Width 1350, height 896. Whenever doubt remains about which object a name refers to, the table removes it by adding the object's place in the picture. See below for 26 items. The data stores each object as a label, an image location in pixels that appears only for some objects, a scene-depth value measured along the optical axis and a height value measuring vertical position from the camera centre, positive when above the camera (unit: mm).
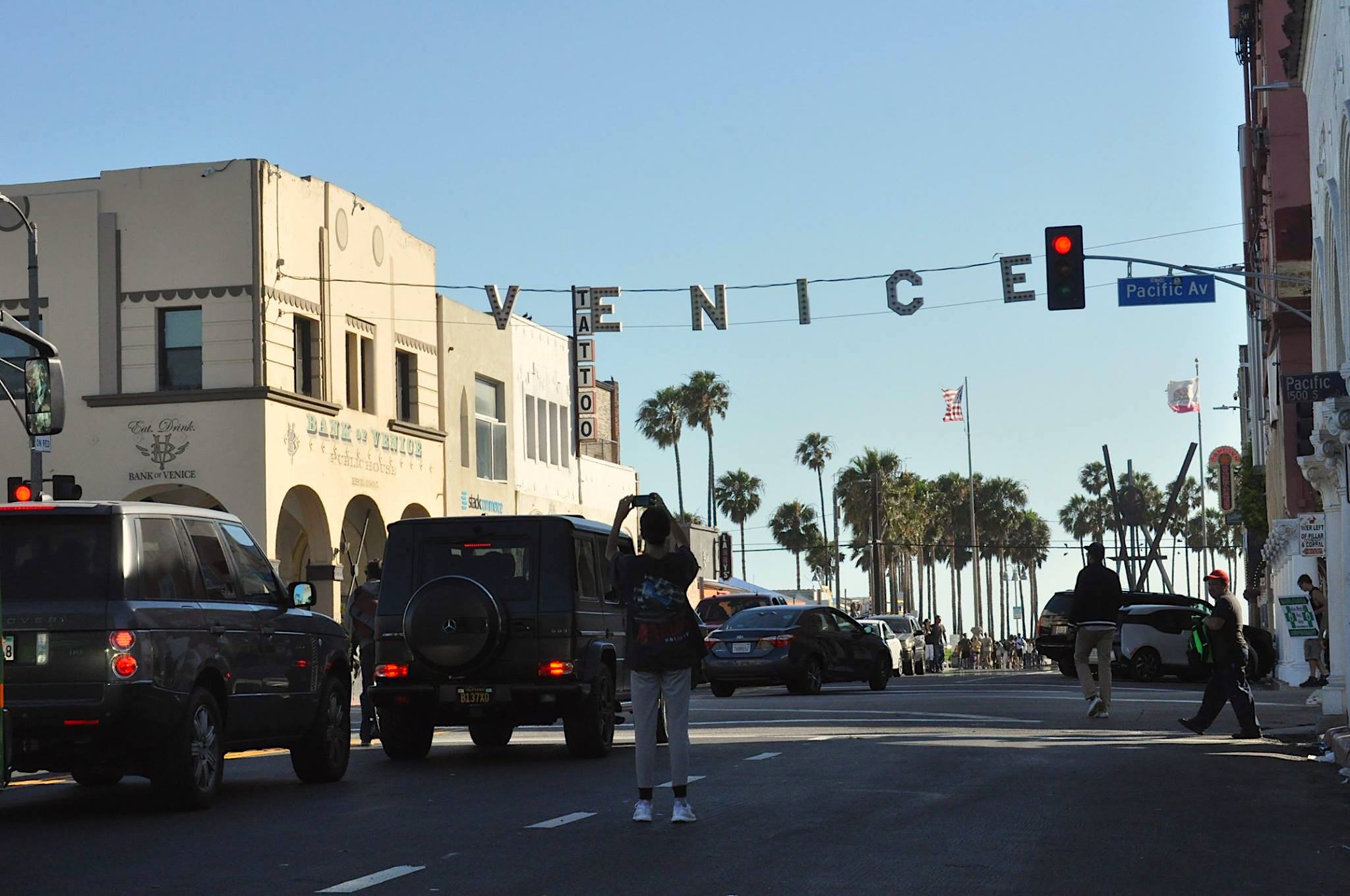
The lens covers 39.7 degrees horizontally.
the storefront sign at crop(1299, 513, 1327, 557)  31516 +465
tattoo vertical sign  38000 +5560
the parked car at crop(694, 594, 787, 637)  42000 -620
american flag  88250 +7864
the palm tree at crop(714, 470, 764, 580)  123375 +5497
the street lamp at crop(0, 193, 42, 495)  27312 +4792
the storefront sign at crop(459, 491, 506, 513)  46588 +2058
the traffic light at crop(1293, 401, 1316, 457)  28125 +2108
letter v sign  37938 +5718
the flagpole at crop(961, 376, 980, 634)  97375 +1389
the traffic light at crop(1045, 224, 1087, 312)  25641 +4118
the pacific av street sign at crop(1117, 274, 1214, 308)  29012 +4347
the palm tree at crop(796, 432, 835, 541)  120125 +8001
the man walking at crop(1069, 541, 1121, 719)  22859 -499
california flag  96938 +8879
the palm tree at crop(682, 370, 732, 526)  102312 +9916
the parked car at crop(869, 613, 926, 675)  50031 -1892
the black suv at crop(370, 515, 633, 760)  15578 -410
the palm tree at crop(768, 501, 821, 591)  135000 +3461
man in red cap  19141 -1118
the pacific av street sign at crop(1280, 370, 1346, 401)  19828 +1915
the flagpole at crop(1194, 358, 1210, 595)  108438 +2857
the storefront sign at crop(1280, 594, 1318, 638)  32125 -911
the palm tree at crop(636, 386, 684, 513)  103500 +9038
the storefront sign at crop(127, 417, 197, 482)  36250 +2902
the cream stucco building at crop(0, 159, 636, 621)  36219 +5011
